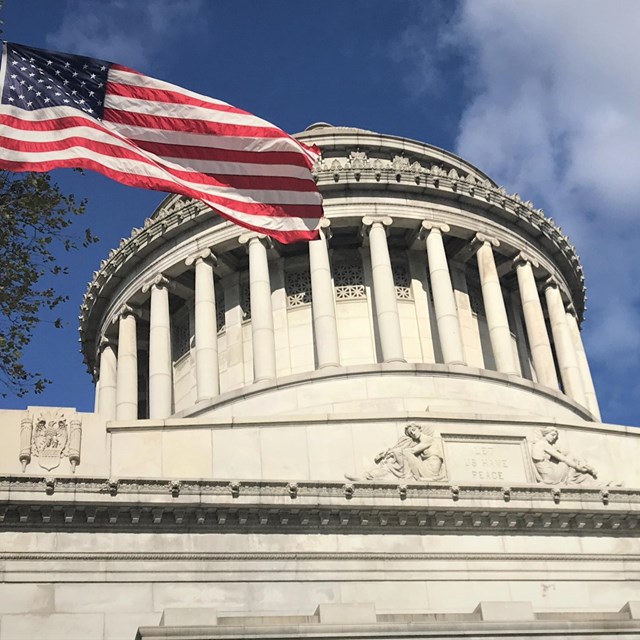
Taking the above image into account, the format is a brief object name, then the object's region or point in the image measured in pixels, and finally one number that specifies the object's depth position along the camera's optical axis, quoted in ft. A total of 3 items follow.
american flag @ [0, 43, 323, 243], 70.38
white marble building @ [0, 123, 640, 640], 74.28
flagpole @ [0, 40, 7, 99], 70.79
